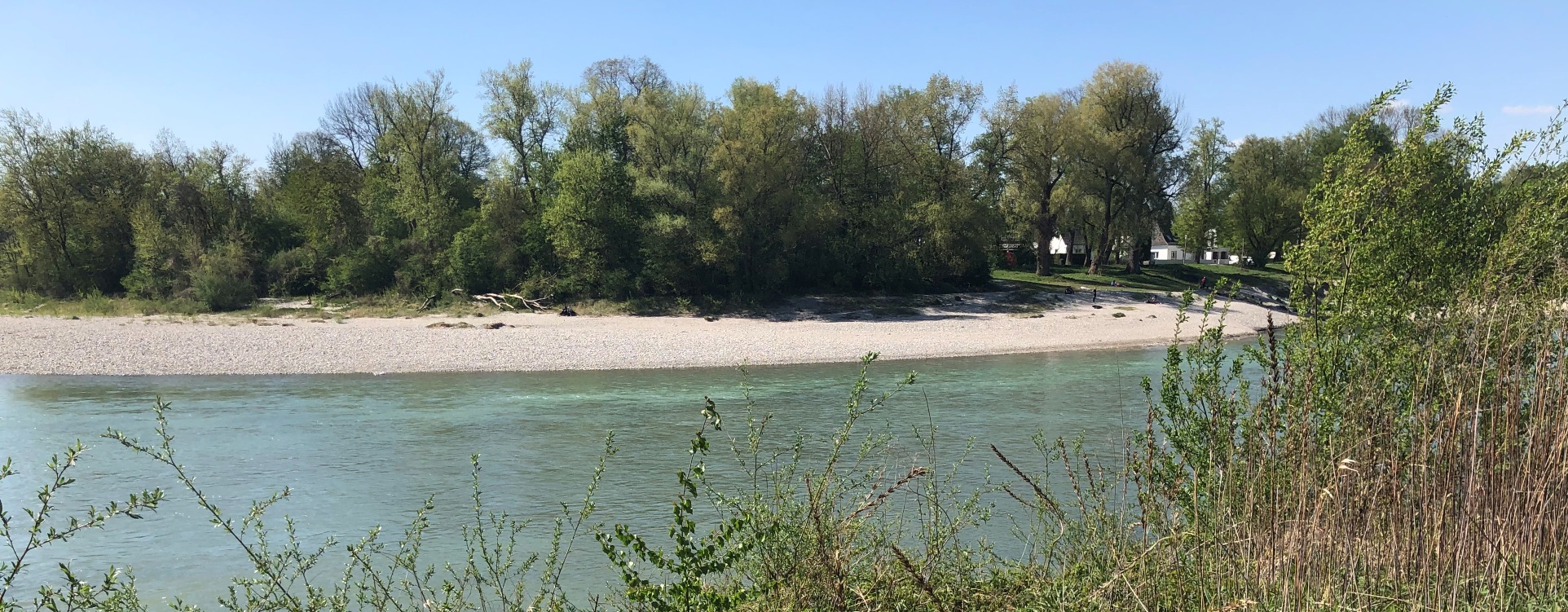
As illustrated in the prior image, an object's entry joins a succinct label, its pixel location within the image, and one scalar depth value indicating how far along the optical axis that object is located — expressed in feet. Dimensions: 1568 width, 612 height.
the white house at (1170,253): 291.99
